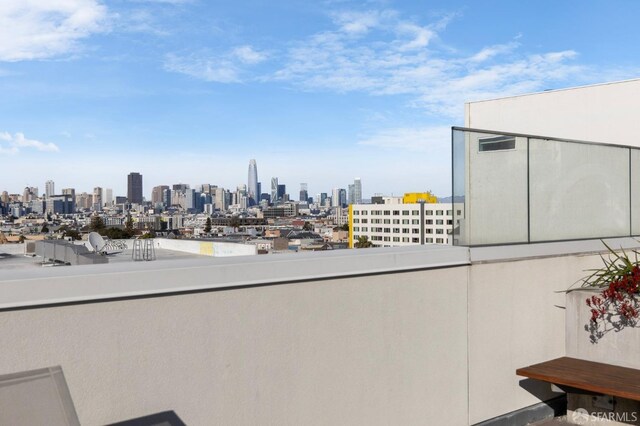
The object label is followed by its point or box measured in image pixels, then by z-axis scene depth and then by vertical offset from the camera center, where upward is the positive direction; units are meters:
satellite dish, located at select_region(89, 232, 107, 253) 16.12 -0.87
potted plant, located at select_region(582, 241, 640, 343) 5.01 -0.85
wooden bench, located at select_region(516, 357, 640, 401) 4.28 -1.36
